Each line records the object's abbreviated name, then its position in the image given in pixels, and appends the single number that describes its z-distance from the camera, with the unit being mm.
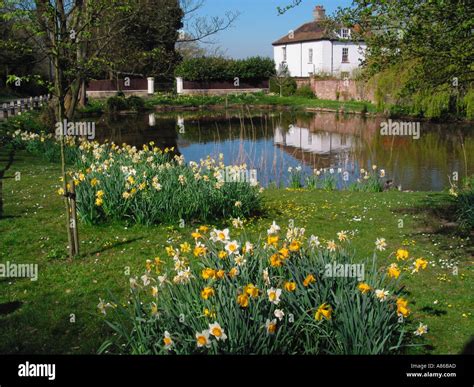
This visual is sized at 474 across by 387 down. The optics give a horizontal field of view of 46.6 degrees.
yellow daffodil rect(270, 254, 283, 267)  4273
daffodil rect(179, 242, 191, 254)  4688
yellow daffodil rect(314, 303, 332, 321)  3920
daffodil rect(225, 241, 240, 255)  4383
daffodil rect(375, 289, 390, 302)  4113
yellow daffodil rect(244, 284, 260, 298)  3889
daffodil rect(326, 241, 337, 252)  4742
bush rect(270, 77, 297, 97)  53969
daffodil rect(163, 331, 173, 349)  3754
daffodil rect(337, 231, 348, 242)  5059
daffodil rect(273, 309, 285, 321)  3922
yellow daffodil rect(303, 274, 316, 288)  4223
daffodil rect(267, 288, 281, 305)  3971
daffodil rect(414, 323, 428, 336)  4199
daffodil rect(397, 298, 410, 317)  3986
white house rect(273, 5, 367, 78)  54031
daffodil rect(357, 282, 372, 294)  4070
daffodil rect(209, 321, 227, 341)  3635
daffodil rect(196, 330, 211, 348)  3648
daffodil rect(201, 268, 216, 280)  4086
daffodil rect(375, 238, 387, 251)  4842
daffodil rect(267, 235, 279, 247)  4469
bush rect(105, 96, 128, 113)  41850
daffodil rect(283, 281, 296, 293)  4113
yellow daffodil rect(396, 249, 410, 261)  4297
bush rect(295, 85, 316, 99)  51438
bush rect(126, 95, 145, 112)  43562
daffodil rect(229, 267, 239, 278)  4227
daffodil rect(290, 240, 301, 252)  4477
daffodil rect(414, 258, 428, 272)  4218
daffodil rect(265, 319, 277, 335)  3854
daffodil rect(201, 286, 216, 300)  3915
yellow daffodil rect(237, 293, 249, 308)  3836
